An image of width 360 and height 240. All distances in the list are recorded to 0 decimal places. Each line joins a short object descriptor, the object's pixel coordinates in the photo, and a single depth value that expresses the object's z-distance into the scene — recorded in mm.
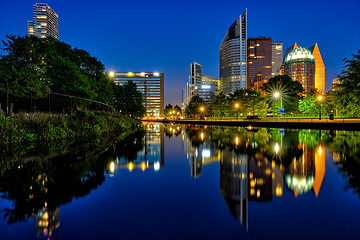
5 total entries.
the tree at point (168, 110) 182225
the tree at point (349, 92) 27911
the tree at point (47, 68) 25412
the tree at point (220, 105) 71906
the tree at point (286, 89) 68812
